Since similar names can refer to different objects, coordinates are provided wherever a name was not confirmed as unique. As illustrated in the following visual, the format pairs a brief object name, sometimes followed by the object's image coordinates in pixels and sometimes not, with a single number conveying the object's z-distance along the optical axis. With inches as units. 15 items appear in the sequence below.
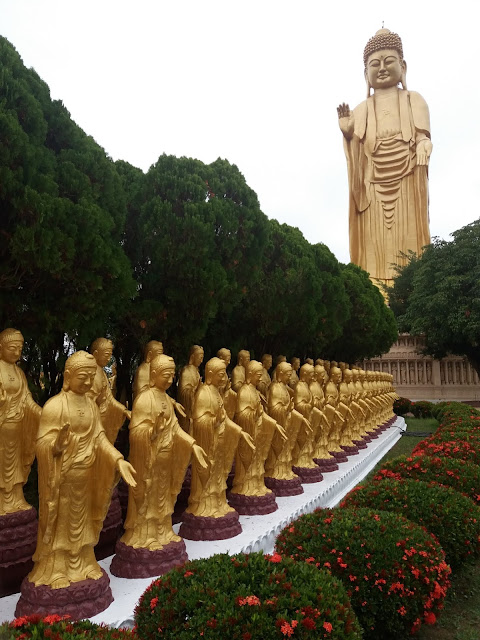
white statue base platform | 141.9
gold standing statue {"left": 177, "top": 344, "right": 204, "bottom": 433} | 250.8
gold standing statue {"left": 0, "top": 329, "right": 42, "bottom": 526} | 170.2
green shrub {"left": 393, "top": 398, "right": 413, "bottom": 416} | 831.7
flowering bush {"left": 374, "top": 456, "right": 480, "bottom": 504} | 228.1
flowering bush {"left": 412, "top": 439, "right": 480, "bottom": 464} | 273.0
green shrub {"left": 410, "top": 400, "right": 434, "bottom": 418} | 790.5
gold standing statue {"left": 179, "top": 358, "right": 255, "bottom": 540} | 202.8
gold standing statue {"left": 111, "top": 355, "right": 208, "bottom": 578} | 167.6
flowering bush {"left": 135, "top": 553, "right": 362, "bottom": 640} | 98.2
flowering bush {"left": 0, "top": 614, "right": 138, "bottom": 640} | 82.7
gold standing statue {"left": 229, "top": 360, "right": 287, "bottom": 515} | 239.0
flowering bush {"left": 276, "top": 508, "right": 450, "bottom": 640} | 137.2
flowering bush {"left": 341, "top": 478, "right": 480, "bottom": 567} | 181.5
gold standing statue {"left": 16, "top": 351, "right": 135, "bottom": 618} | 137.6
